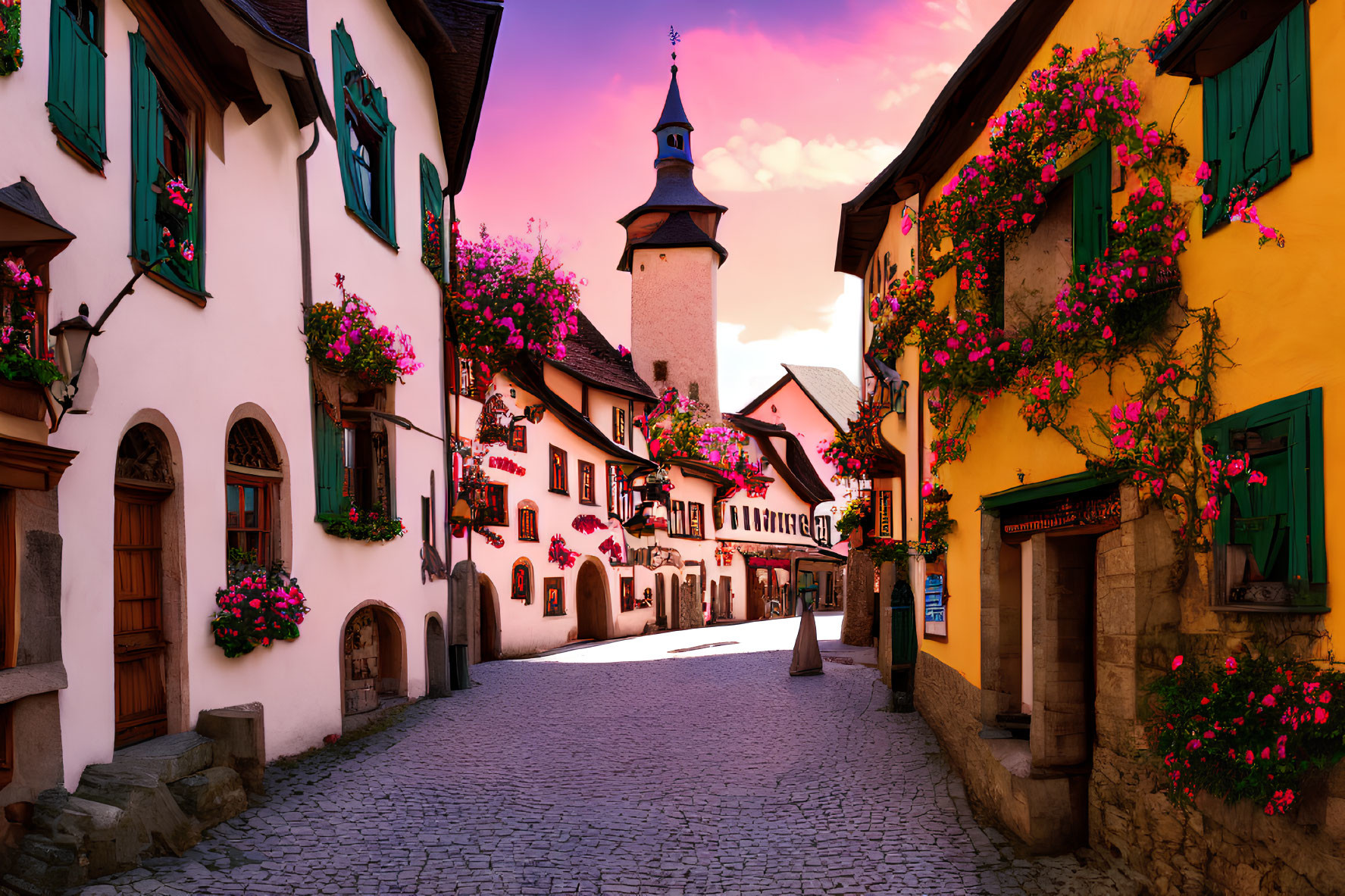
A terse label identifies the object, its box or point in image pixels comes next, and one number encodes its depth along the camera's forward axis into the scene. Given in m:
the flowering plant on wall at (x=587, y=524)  24.78
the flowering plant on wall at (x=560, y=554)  23.19
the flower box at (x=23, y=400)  5.39
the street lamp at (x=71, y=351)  5.76
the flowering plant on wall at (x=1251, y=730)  4.16
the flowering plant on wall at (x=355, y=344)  9.94
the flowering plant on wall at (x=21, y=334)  5.31
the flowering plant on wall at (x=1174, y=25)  5.38
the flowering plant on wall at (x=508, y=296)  15.73
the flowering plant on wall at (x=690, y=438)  31.67
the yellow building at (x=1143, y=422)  4.54
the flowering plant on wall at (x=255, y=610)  8.02
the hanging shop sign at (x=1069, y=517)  6.45
